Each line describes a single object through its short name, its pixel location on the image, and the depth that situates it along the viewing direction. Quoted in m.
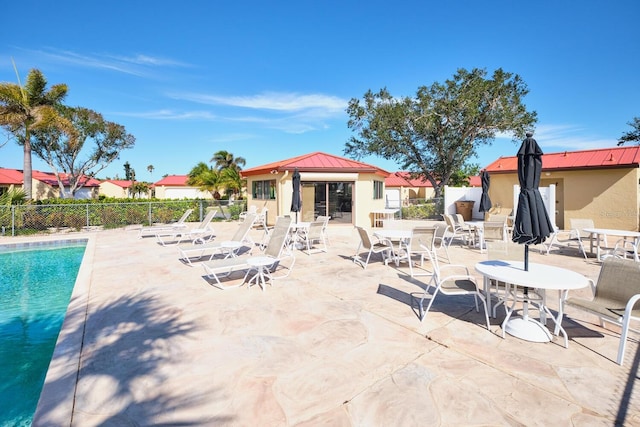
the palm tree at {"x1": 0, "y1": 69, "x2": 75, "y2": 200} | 17.80
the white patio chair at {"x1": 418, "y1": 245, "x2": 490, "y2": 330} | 4.17
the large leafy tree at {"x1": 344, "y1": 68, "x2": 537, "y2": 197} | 22.72
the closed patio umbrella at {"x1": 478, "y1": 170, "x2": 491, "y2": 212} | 11.67
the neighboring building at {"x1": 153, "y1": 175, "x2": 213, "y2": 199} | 51.47
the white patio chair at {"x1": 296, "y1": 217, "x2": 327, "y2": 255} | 9.35
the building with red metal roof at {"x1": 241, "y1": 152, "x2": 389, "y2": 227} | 16.31
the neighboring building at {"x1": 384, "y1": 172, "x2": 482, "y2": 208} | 42.16
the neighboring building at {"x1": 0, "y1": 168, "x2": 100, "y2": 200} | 30.03
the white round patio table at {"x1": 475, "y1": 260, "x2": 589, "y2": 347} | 3.49
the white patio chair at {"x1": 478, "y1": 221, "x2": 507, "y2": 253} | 9.05
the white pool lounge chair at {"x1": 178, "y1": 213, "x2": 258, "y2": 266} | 7.86
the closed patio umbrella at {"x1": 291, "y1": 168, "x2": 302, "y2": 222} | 11.60
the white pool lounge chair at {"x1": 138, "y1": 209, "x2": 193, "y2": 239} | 12.64
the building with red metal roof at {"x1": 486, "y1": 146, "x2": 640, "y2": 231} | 13.42
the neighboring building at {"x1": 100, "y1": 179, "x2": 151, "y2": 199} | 47.33
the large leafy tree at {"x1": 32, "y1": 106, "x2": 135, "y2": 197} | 32.03
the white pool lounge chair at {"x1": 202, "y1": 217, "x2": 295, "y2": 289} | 6.03
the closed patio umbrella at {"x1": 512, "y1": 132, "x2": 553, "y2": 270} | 3.90
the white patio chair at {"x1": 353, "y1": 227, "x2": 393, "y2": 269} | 7.54
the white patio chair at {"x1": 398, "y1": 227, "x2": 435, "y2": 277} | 7.12
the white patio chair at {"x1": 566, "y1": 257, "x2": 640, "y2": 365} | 3.41
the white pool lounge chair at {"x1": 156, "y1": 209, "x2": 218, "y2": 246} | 11.12
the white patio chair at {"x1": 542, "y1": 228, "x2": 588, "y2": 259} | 8.83
